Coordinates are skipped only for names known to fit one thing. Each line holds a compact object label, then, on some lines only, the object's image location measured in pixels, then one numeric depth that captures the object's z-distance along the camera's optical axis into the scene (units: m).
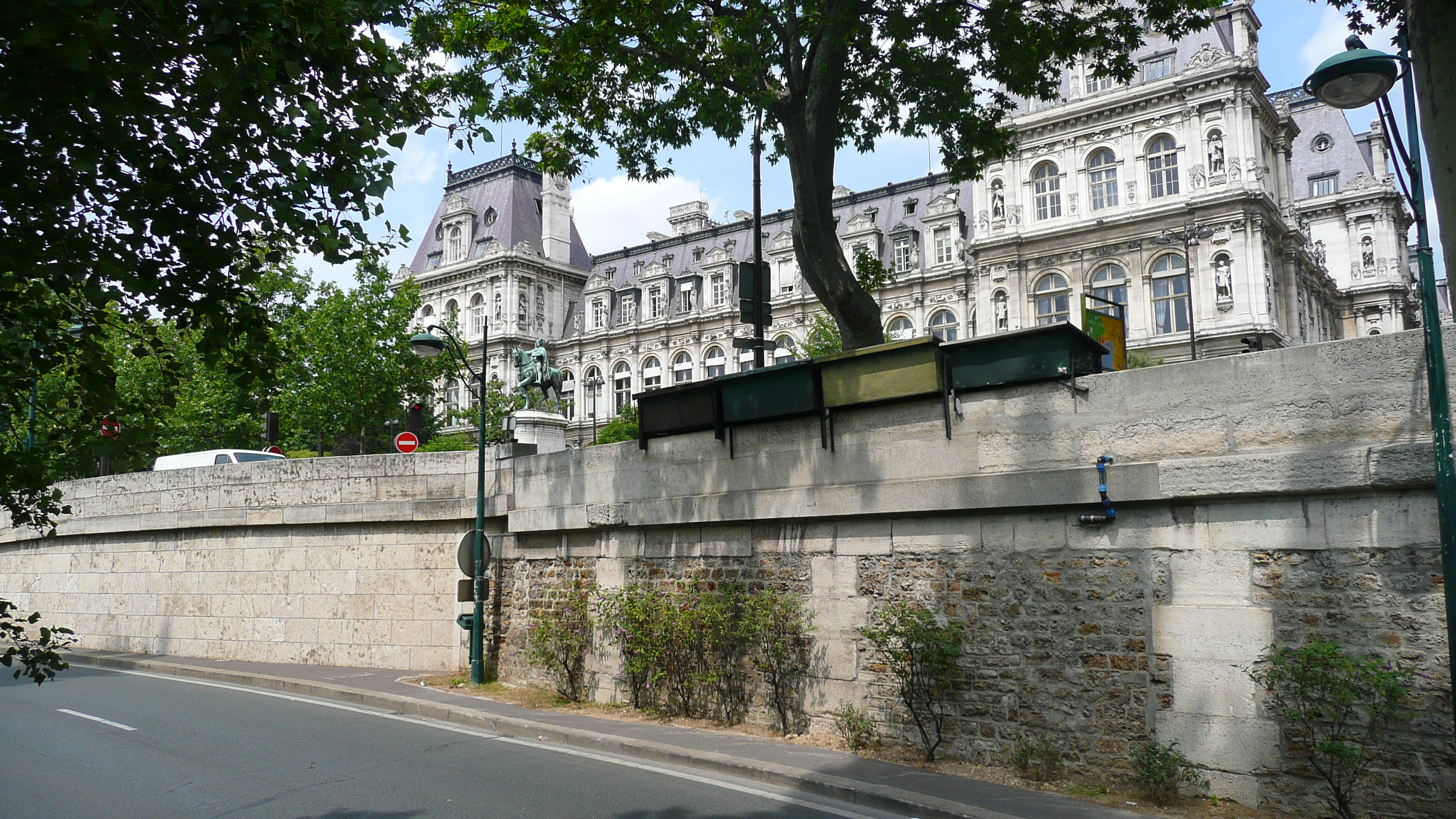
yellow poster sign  10.77
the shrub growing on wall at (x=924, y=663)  9.09
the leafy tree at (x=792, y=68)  11.68
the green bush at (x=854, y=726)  9.74
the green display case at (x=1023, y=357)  8.67
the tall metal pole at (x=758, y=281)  15.45
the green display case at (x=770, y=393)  10.52
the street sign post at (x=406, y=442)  19.55
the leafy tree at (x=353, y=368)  41.00
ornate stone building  42.56
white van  23.30
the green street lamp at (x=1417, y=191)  6.40
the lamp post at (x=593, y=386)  69.19
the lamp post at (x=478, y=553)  14.36
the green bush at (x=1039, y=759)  8.34
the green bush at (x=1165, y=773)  7.62
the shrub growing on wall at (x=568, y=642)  13.09
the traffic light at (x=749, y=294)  15.73
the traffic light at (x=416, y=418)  24.34
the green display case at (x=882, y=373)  9.47
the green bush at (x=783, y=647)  10.52
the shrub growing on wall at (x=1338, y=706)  6.72
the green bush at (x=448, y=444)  43.28
